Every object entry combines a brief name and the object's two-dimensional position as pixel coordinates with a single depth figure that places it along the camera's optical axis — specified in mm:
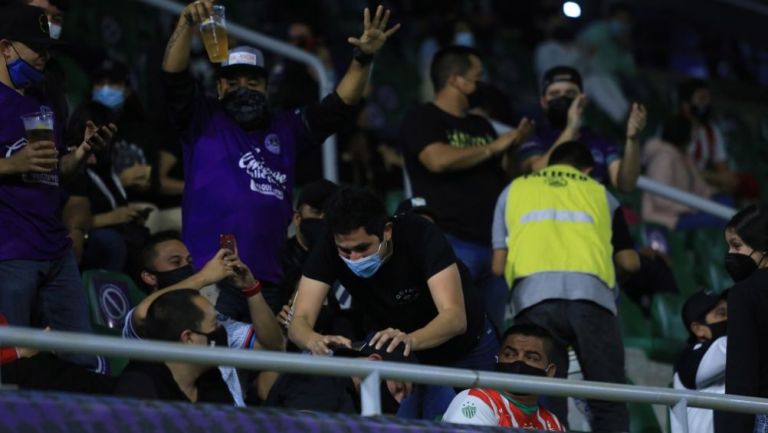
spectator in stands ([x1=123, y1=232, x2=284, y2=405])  13594
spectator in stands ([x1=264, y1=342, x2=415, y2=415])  13039
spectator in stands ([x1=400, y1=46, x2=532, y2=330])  17416
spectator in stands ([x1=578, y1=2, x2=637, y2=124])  29346
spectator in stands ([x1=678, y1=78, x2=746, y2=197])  25182
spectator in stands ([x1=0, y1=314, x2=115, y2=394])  11573
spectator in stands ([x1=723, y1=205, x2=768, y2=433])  12682
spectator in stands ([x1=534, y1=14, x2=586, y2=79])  28237
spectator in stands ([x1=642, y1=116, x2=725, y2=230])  24544
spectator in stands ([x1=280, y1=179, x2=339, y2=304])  15836
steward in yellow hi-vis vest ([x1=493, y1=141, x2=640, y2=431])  15714
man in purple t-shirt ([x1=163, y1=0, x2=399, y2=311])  15099
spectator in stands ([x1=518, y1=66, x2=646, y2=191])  18146
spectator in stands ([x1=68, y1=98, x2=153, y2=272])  16565
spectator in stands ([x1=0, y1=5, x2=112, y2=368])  12956
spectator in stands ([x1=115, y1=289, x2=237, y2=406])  12036
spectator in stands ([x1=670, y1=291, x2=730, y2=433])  15296
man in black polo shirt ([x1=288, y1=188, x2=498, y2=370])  13131
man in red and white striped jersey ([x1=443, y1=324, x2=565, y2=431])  13032
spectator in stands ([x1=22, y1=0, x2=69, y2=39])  14318
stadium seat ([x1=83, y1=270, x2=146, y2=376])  15562
